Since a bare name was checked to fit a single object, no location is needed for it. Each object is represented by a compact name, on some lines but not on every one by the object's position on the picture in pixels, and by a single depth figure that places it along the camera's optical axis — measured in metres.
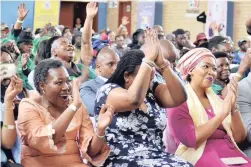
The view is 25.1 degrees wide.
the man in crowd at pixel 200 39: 9.48
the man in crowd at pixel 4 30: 9.64
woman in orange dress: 3.28
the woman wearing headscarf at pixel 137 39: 8.59
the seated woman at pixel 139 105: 3.37
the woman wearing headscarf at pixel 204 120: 3.71
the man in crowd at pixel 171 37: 9.09
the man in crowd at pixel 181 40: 9.20
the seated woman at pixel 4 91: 3.34
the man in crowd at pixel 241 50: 8.82
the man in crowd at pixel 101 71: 4.87
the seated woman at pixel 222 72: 4.98
